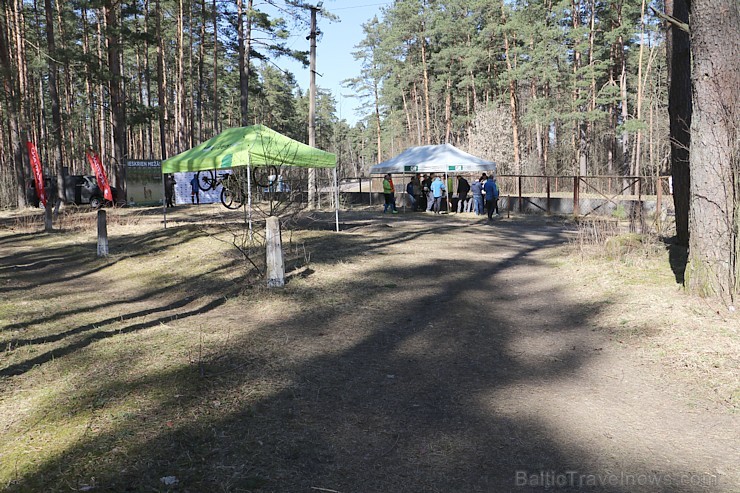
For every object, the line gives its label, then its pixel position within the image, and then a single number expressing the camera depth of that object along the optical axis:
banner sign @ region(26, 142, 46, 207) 17.11
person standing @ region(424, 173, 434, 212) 25.76
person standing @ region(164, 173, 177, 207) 28.33
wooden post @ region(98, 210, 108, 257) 12.13
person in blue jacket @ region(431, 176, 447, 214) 23.70
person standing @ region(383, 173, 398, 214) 24.42
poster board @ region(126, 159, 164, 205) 29.66
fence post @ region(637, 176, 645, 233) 10.67
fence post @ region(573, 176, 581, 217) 20.27
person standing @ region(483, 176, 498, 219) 20.20
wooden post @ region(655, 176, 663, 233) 11.22
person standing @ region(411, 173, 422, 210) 25.64
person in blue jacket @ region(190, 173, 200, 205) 31.09
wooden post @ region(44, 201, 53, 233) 16.66
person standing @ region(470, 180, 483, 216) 21.85
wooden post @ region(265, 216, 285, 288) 8.19
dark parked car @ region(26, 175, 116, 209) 26.95
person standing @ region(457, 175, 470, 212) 23.75
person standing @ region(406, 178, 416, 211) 25.95
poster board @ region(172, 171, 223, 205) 31.33
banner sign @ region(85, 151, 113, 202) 16.61
